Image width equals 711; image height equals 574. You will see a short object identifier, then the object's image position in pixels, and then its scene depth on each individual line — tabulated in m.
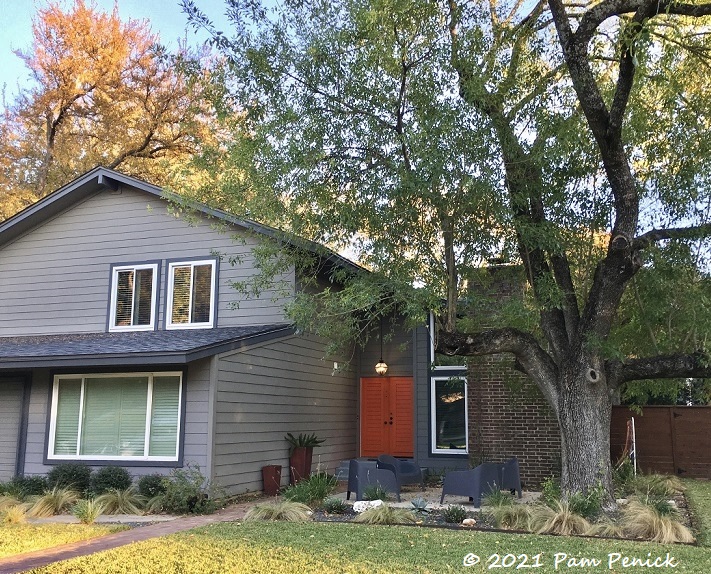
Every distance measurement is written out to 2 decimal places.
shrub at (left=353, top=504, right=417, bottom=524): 8.70
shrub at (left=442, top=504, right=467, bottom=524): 8.73
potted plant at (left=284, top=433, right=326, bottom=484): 12.88
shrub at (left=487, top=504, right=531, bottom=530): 8.30
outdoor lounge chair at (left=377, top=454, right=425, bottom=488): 11.38
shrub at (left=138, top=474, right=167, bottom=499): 10.45
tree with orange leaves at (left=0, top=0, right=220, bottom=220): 23.27
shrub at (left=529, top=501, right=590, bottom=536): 7.87
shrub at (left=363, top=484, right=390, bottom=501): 10.16
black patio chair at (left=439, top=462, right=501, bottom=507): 9.93
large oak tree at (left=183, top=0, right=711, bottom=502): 8.70
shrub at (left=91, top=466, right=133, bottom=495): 10.78
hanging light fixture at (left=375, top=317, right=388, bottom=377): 14.88
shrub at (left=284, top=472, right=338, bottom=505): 10.31
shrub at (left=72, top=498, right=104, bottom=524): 9.02
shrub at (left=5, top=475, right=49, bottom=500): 10.80
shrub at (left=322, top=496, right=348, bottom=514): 9.54
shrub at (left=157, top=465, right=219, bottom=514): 9.91
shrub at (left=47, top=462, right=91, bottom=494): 10.98
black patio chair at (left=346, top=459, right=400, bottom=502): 10.40
